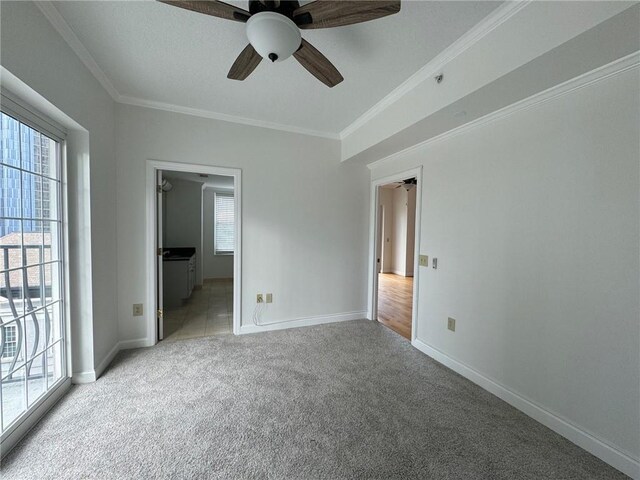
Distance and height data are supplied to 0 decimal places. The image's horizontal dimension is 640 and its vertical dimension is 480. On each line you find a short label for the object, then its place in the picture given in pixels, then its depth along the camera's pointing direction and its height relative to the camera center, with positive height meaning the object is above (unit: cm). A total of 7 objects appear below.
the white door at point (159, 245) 293 -19
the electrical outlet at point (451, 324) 254 -88
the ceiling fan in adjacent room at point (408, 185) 557 +115
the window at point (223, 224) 651 +12
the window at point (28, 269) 153 -29
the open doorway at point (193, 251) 293 -44
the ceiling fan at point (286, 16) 125 +107
